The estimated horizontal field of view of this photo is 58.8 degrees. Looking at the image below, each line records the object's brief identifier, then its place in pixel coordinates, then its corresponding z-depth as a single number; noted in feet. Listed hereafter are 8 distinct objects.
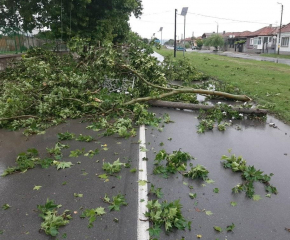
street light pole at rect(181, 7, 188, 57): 85.15
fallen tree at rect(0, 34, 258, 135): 23.02
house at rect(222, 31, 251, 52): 224.53
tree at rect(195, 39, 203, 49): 301.43
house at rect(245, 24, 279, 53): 183.21
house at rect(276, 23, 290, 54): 156.76
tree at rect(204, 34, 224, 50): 232.73
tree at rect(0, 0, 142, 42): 48.65
